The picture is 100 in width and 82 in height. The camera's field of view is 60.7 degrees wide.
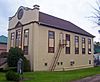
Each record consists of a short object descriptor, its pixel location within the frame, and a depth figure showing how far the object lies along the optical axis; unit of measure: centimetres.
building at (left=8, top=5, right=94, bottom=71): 1225
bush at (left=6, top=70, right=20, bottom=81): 721
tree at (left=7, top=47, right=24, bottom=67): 1146
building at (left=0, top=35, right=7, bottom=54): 2063
